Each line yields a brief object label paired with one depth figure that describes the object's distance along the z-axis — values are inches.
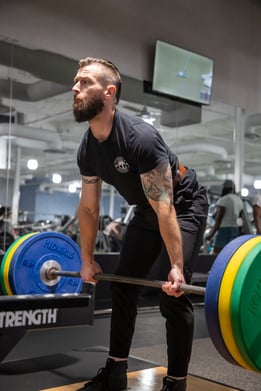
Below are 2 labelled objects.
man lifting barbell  72.8
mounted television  189.5
